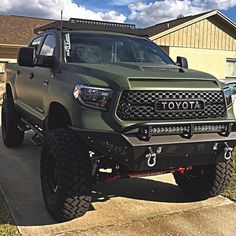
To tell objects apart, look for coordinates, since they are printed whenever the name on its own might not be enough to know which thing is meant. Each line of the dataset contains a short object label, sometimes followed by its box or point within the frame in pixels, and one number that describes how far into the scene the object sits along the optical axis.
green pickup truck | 2.41
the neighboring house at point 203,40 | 13.43
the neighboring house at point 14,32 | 13.94
